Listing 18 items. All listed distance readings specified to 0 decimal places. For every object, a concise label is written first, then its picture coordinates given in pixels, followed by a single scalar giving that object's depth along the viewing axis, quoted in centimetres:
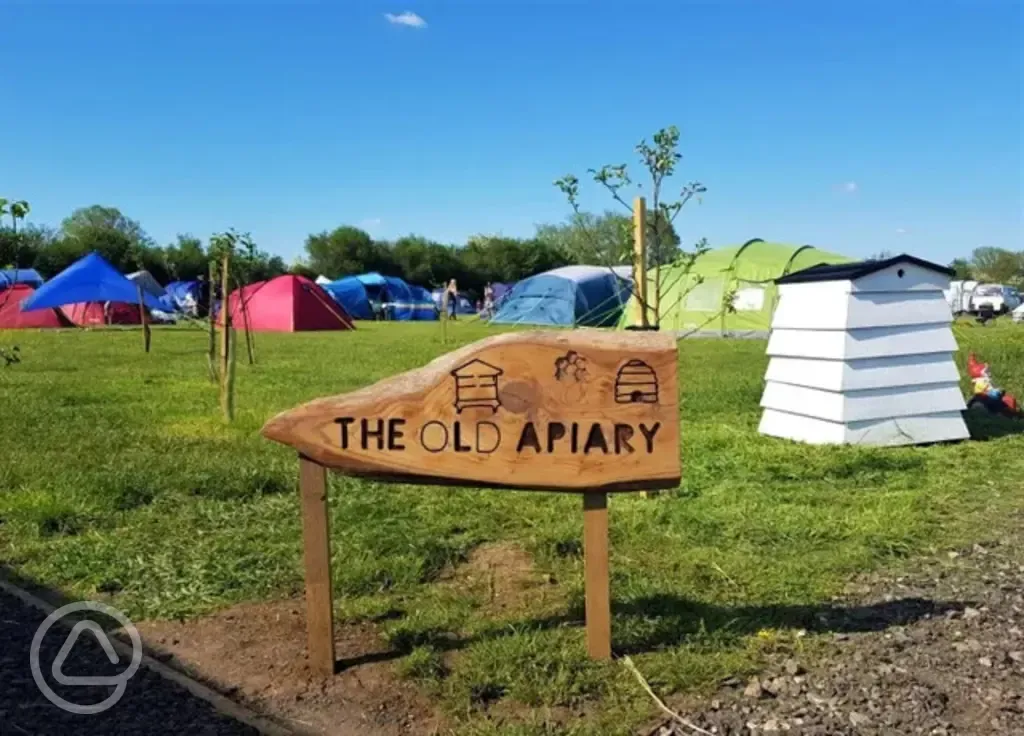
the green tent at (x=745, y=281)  2341
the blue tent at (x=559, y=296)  3147
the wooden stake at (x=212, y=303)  1053
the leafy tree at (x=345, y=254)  6091
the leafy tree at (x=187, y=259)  4862
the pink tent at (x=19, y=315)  2839
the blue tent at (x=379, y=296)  4344
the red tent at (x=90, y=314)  3125
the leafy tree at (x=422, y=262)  6188
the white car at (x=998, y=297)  3748
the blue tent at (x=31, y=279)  3209
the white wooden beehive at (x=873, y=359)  770
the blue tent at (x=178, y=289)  3872
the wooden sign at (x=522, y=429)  356
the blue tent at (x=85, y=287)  2545
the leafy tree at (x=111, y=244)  4866
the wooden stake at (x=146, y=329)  1938
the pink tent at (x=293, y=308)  3033
